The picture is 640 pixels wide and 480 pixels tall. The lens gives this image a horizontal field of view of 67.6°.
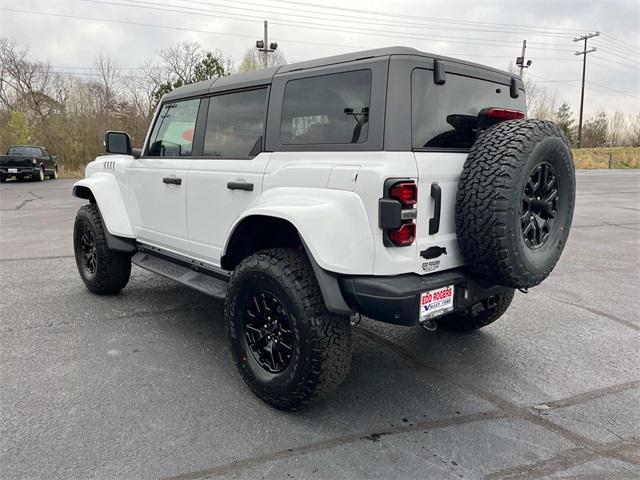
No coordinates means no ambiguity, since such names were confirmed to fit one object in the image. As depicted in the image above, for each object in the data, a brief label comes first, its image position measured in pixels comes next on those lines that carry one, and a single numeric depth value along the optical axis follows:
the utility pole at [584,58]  49.53
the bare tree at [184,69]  37.94
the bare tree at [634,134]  58.00
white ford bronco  2.45
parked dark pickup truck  21.56
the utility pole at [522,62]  33.12
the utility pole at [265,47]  29.44
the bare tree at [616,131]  60.25
